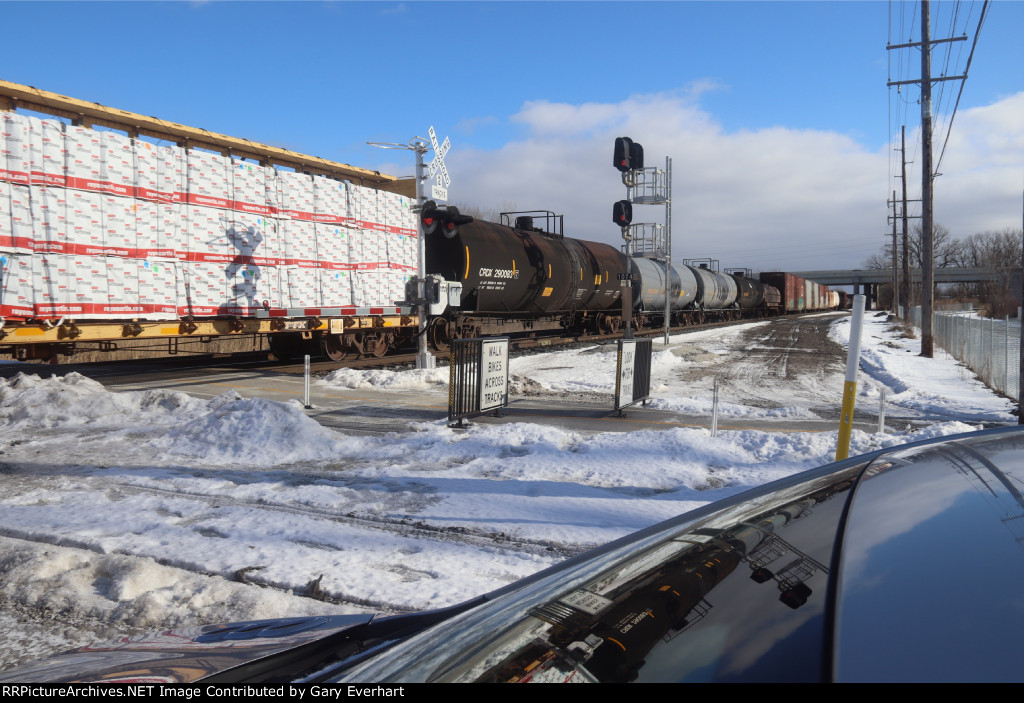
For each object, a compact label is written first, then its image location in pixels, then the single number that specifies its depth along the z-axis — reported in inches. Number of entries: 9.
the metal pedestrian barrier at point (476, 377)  382.3
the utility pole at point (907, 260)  1781.1
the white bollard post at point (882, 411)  343.3
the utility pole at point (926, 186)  910.4
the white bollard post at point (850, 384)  204.4
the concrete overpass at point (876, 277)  4061.5
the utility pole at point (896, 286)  2377.0
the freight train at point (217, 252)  441.4
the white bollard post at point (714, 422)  339.3
